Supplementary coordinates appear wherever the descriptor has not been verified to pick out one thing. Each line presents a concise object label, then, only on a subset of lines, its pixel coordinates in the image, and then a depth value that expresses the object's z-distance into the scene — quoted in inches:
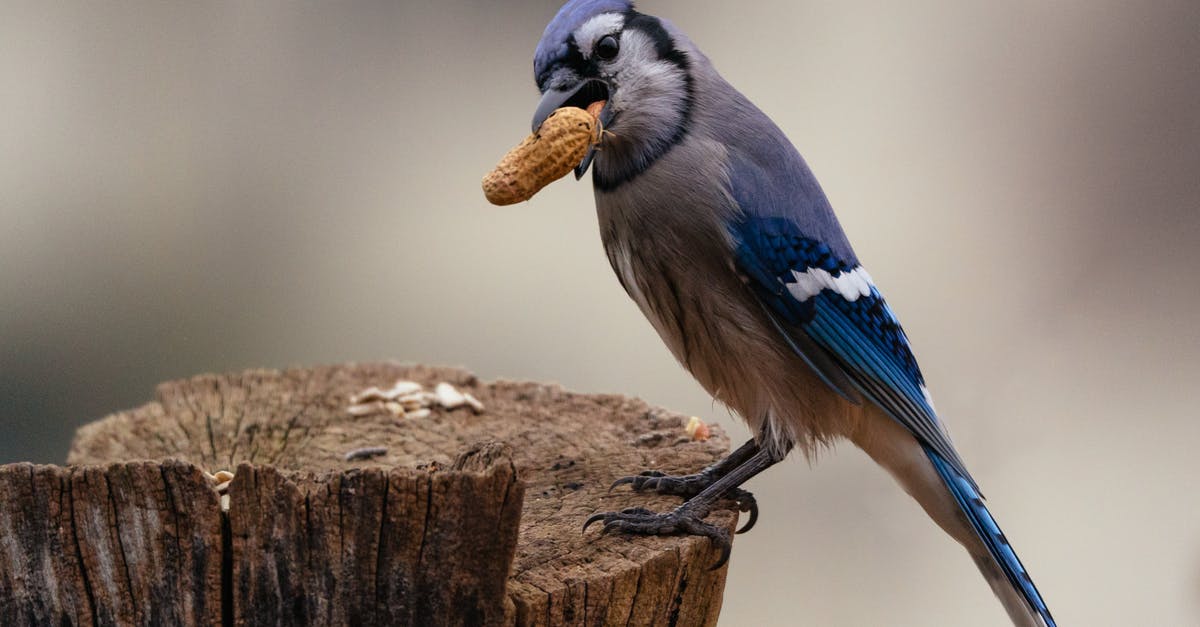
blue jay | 162.7
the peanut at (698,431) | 191.0
